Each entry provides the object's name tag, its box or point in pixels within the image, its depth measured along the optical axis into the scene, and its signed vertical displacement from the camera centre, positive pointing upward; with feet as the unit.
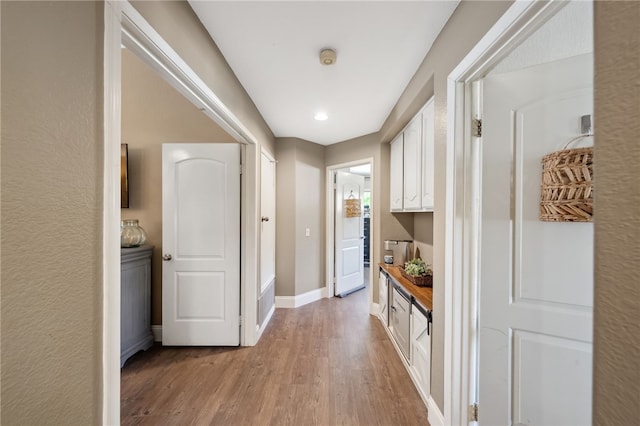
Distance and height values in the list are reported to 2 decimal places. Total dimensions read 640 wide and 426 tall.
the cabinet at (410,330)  5.79 -3.21
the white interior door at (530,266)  3.66 -0.80
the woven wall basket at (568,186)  3.38 +0.37
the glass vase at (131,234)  8.02 -0.73
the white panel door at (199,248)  8.23 -1.17
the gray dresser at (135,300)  7.44 -2.76
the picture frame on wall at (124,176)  8.47 +1.16
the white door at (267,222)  9.76 -0.42
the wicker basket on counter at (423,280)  6.88 -1.82
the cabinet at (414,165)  6.95 +1.52
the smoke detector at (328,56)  5.61 +3.46
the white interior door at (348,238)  13.62 -1.46
